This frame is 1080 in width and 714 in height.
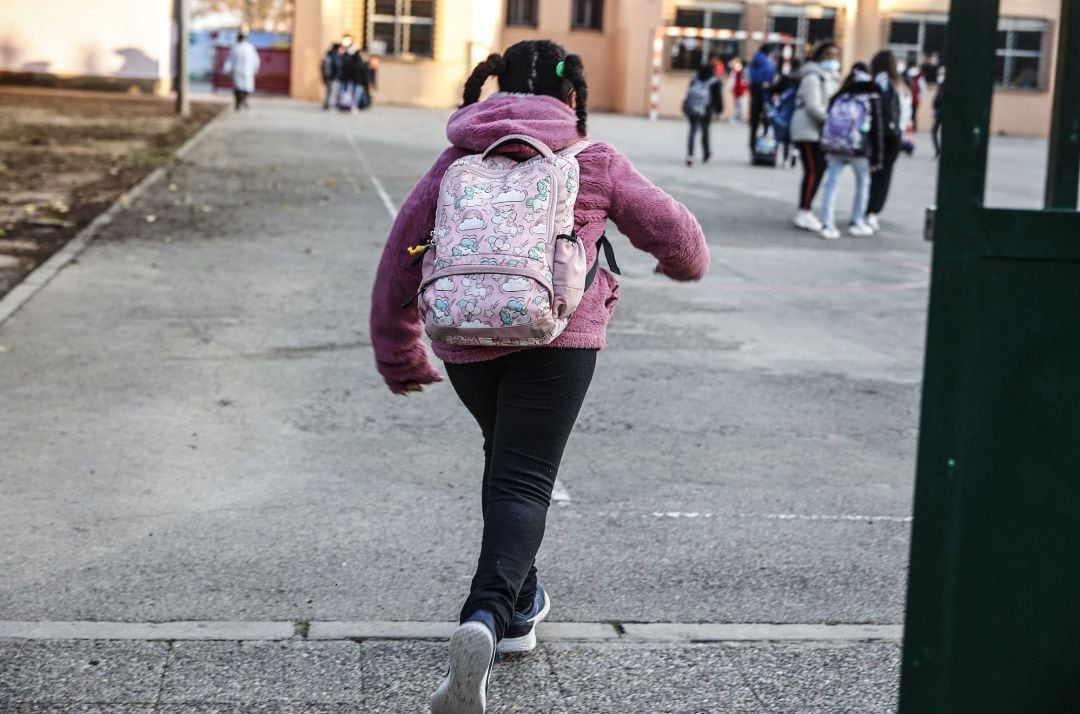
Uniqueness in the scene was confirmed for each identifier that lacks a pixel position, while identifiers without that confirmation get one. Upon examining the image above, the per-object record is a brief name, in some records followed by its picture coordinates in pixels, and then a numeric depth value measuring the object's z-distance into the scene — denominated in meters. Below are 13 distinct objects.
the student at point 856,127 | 14.05
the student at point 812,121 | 14.62
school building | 45.53
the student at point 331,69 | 38.66
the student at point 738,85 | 41.75
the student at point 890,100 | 14.35
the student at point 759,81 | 24.64
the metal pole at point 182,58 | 29.70
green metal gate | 2.40
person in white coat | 35.00
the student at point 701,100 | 22.91
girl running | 3.48
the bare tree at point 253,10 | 78.94
